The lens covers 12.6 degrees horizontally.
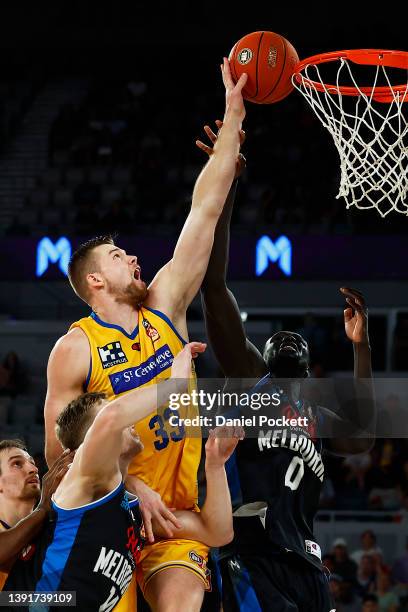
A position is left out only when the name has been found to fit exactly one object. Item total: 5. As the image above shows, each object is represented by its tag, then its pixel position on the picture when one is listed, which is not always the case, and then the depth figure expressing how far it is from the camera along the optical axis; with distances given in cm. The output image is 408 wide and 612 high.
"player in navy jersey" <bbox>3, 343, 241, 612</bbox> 630
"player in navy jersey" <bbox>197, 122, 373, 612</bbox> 799
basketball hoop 897
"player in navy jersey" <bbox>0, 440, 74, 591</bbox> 691
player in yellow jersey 713
